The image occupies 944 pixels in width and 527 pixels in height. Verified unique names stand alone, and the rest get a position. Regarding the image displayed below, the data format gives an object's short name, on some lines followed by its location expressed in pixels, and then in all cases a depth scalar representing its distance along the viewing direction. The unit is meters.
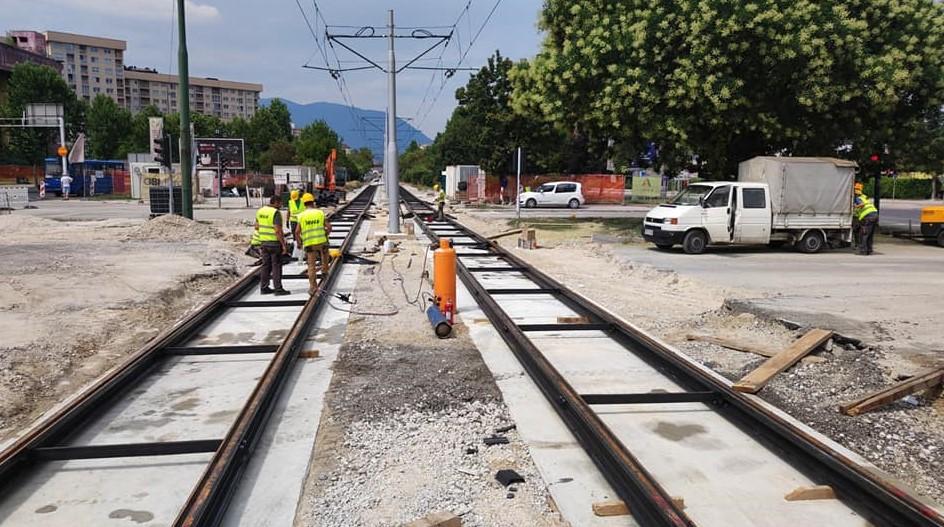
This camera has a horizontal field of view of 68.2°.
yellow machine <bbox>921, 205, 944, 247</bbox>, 20.55
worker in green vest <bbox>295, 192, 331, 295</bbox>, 11.16
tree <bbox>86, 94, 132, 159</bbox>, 85.31
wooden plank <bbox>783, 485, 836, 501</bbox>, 4.43
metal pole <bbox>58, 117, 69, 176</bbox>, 47.56
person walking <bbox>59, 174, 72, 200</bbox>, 45.97
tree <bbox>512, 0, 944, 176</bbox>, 18.45
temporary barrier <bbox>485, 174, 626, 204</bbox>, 48.22
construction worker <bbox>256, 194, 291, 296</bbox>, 10.91
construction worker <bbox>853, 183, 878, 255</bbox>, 17.59
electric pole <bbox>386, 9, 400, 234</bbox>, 20.58
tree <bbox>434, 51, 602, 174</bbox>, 46.88
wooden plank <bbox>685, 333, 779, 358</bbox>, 7.67
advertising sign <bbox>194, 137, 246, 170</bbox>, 48.38
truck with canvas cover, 17.67
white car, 42.50
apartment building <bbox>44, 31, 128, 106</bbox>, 148.75
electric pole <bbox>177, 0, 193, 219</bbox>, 20.25
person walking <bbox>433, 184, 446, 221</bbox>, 29.53
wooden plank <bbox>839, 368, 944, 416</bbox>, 5.88
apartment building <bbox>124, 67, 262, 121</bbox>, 168.00
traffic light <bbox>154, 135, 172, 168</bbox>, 21.36
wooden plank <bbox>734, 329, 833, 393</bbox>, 6.37
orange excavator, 39.76
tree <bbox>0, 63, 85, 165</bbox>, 73.38
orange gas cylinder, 8.70
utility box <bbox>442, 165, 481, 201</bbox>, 53.34
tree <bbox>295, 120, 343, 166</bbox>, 84.44
